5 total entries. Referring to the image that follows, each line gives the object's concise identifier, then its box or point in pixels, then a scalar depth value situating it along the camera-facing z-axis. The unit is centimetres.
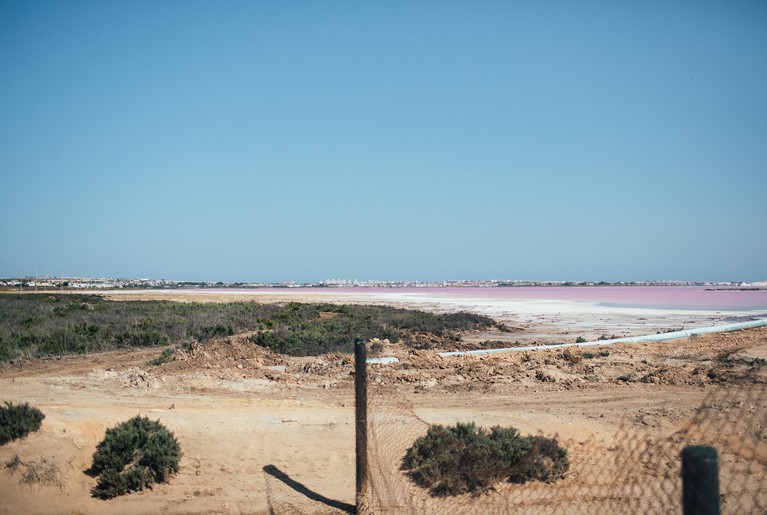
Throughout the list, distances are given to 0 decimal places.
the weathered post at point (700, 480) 207
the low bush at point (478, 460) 575
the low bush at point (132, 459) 600
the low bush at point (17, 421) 632
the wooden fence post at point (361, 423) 519
